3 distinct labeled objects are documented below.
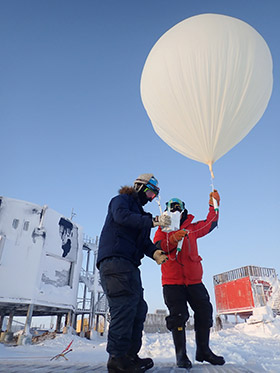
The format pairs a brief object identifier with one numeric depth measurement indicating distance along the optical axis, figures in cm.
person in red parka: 290
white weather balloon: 388
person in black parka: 194
